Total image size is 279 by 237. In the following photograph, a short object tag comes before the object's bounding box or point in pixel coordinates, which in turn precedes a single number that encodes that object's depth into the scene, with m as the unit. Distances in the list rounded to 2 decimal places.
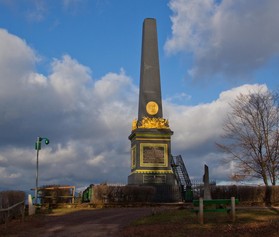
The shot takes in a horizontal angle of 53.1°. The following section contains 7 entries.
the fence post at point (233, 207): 8.87
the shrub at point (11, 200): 10.57
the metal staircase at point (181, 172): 20.23
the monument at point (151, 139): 19.50
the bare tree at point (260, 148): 18.14
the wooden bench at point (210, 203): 8.70
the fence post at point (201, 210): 8.68
